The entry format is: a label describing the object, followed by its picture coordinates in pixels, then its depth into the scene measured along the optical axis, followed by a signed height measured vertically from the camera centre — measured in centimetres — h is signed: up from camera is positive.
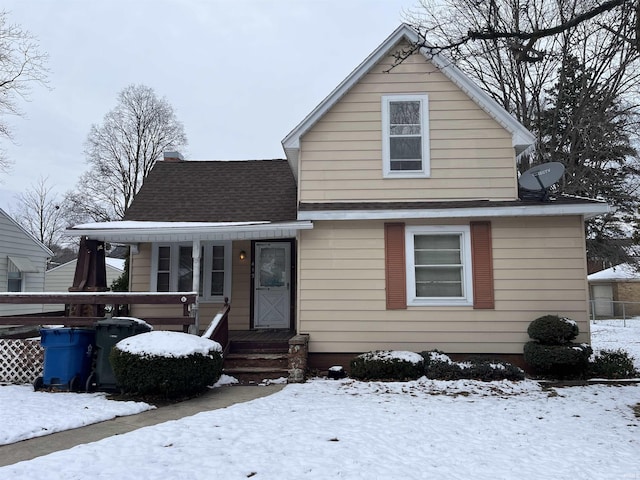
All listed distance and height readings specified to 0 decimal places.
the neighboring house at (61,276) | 3041 +99
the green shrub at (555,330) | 805 -69
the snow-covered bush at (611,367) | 816 -134
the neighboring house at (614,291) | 2938 +2
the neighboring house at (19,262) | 1614 +108
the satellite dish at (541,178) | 879 +219
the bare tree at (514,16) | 1410 +916
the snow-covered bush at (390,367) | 798 -131
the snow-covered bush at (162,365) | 658 -107
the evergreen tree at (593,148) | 1534 +497
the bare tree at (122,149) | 3141 +979
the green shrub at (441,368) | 788 -133
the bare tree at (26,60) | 1870 +959
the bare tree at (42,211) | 4341 +766
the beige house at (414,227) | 877 +126
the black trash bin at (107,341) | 723 -80
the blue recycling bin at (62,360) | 726 -109
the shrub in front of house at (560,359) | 788 -116
